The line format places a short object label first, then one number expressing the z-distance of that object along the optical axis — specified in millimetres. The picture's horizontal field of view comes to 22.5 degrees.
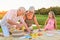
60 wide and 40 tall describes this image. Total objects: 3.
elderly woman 1964
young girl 1996
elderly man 1911
